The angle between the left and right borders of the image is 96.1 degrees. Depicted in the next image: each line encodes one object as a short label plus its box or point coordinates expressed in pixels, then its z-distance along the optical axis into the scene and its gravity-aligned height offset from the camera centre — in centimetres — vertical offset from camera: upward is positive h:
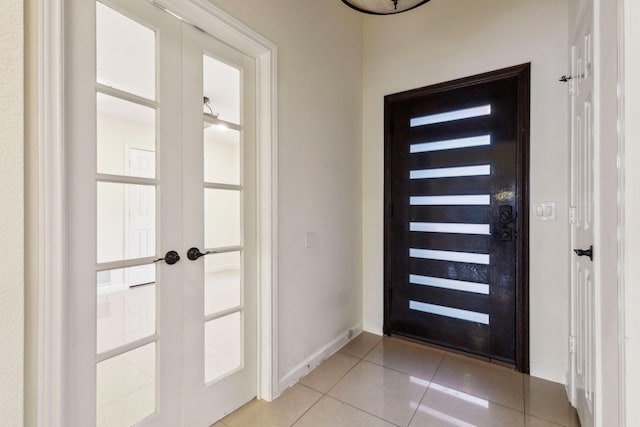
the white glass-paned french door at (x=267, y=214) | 179 -1
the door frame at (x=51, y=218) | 96 -2
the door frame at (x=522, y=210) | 207 +1
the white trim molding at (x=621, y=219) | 85 -2
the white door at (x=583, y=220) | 135 -5
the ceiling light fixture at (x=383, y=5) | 172 +127
